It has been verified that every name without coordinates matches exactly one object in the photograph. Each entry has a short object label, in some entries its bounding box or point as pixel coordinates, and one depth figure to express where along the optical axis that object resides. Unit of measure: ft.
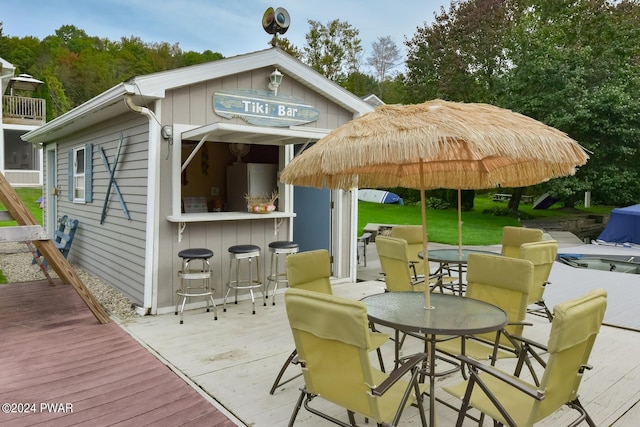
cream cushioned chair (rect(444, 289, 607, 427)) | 6.35
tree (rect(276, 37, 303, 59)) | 74.05
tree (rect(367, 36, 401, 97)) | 92.27
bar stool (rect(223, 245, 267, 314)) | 16.78
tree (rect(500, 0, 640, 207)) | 45.16
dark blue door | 21.95
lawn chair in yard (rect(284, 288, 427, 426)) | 6.49
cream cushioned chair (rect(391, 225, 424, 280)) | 18.74
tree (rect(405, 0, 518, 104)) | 59.82
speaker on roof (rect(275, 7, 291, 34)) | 18.22
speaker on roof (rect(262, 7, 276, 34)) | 18.25
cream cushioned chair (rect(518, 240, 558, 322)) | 13.34
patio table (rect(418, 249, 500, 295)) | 15.87
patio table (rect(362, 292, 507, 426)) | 7.89
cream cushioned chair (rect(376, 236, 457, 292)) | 13.39
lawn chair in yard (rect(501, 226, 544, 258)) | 17.22
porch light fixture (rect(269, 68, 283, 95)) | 18.29
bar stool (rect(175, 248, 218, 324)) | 15.69
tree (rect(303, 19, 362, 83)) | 78.38
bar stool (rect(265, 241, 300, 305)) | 17.87
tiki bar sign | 17.57
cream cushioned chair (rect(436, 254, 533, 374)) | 9.78
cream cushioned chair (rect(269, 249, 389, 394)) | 10.40
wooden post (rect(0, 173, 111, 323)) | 14.21
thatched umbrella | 7.52
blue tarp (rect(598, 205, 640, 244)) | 38.47
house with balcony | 59.82
